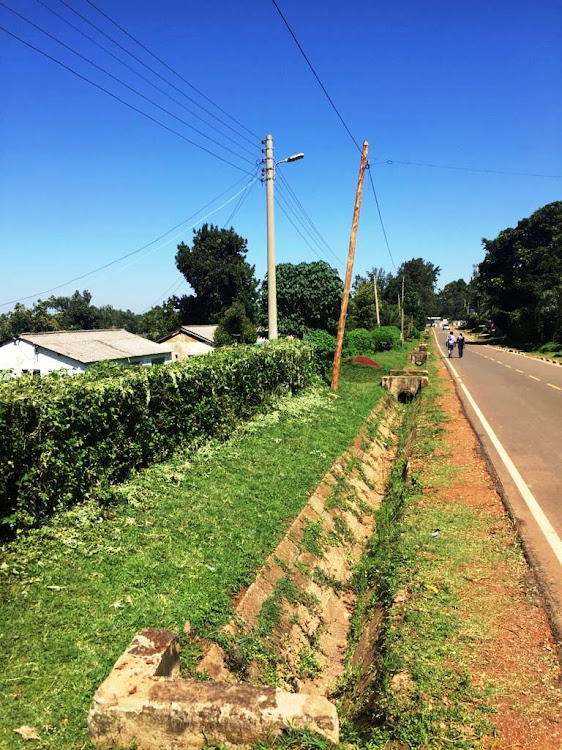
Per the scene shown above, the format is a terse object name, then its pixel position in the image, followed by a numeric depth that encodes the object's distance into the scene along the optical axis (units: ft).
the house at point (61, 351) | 87.04
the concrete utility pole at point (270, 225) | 53.98
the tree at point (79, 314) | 269.03
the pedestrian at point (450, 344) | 115.10
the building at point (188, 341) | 149.59
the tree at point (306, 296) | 85.66
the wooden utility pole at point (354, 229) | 58.18
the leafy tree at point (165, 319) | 214.28
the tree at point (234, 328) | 144.05
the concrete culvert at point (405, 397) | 68.08
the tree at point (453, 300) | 478.18
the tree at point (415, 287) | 241.14
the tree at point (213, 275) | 209.46
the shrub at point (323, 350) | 63.72
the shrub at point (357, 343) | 102.53
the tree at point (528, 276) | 135.03
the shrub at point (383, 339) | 130.59
